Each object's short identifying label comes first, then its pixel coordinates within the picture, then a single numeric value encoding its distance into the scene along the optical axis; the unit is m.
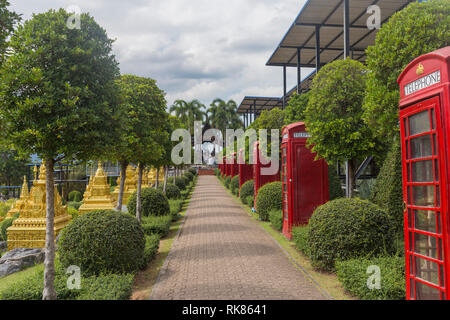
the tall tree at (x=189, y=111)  52.38
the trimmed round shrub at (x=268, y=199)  13.47
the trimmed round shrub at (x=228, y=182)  33.83
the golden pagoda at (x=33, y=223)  11.31
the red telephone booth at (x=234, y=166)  30.74
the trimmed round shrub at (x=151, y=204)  13.30
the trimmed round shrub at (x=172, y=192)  21.61
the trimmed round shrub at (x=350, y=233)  6.49
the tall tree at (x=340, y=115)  8.44
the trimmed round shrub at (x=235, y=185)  26.61
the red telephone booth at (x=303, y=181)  10.23
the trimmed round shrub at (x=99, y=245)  6.52
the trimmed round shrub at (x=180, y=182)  29.74
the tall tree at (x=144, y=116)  9.84
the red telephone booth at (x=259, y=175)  17.46
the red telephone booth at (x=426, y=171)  3.56
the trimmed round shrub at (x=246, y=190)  20.53
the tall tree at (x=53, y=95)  4.99
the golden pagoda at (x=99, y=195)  16.03
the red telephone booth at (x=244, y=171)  23.94
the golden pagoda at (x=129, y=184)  22.72
